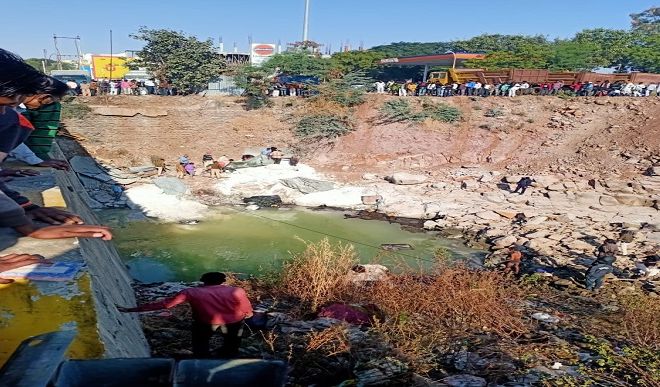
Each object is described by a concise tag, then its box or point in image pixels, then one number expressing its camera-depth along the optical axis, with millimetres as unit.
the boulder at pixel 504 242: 11297
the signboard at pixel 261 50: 37312
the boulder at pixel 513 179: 15688
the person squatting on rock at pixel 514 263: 9320
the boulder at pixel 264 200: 14444
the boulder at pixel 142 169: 16109
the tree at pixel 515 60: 29906
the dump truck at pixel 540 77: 23062
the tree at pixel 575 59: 29766
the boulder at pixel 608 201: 13883
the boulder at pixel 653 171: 15136
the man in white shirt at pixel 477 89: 23641
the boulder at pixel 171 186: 14656
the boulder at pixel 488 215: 13172
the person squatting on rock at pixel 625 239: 10750
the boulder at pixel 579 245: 10914
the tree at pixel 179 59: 22016
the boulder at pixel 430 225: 12844
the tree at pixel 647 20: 49594
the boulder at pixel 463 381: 4348
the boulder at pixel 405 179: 16156
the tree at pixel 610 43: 32094
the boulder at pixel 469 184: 15648
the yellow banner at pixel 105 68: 34838
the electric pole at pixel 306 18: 38281
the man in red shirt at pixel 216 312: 4027
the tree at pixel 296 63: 26938
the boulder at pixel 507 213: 13211
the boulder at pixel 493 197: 14469
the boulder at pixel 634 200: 13625
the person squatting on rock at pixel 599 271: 8289
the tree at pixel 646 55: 31569
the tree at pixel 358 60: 36062
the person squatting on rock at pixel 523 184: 14844
